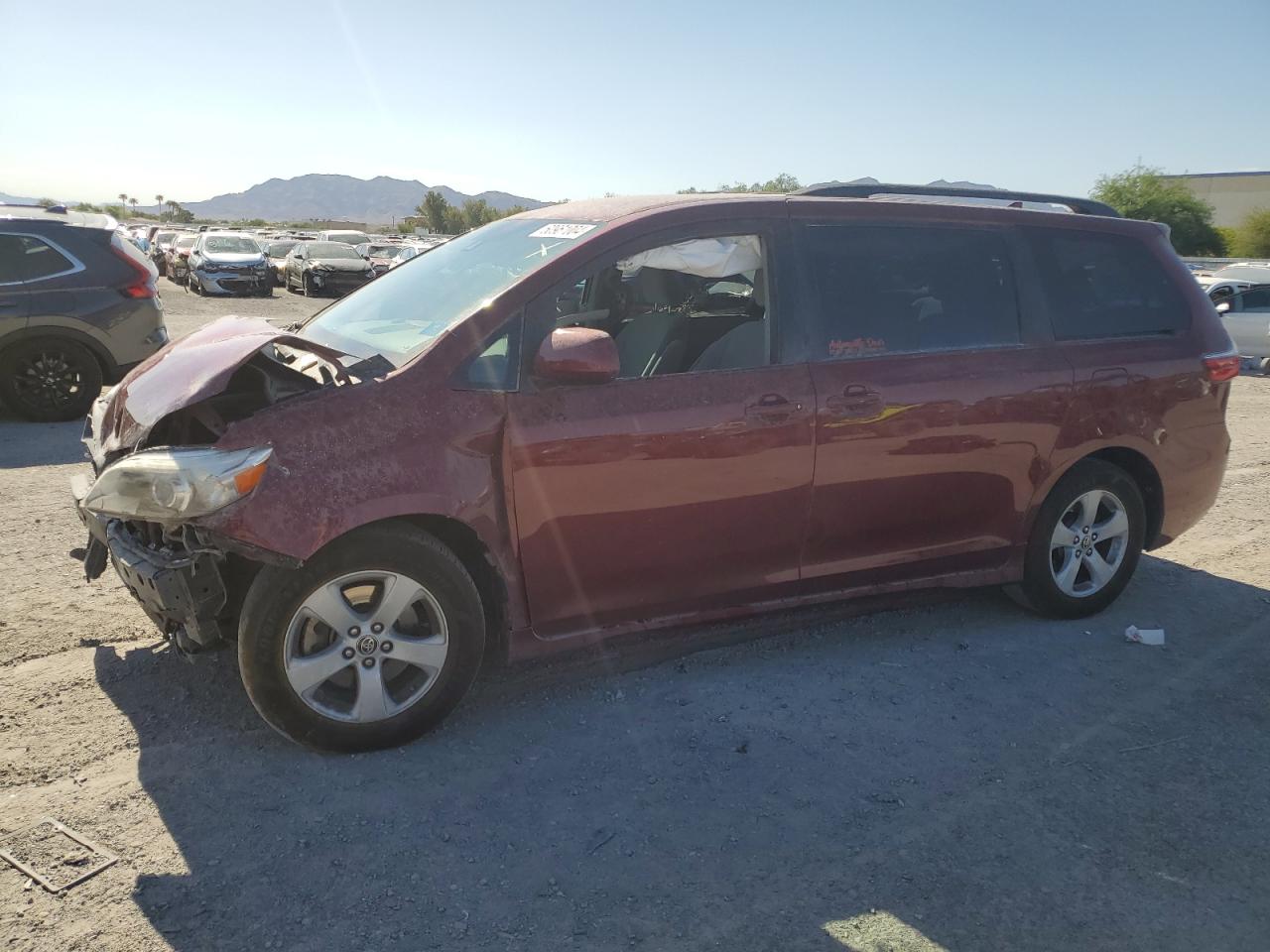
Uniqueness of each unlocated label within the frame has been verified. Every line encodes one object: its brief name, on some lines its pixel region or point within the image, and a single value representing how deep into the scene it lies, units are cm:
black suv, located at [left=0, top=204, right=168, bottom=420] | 841
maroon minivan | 313
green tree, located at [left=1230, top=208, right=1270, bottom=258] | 4991
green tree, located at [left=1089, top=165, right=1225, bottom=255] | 5153
